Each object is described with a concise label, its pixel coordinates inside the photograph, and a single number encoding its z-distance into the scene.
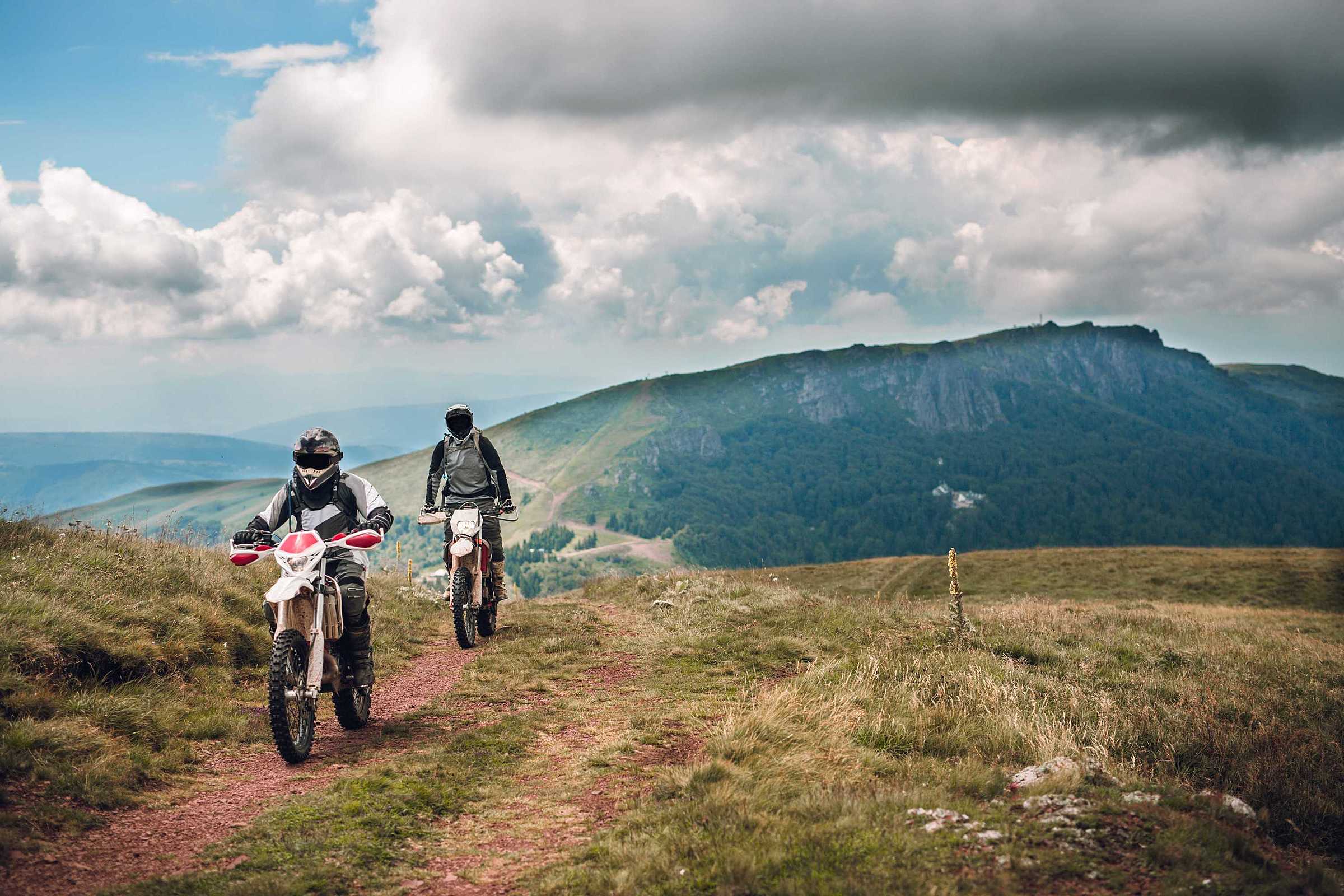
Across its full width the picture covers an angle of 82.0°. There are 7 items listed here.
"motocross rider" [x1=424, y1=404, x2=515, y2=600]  13.05
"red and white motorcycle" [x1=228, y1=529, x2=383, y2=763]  6.64
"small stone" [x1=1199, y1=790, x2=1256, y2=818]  5.11
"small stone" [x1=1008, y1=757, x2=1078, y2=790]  5.61
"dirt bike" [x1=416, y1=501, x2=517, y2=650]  12.35
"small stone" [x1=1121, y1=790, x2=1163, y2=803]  5.00
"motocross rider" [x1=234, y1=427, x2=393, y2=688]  7.67
